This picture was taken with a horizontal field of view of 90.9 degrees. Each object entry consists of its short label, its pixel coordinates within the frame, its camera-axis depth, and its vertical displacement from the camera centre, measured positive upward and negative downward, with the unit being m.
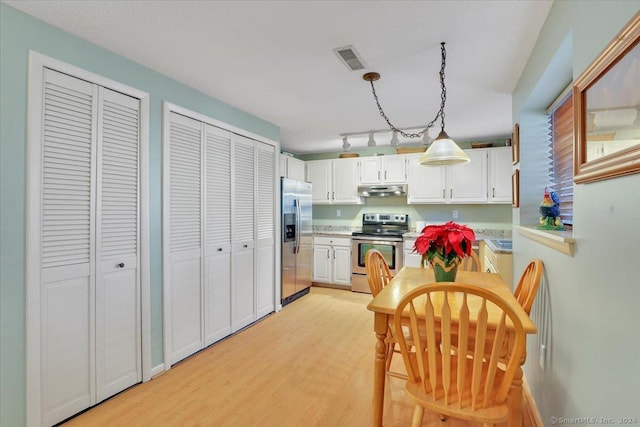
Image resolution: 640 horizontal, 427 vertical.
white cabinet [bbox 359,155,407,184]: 5.04 +0.76
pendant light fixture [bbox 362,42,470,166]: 2.17 +0.44
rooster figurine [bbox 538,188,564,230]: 2.02 +0.03
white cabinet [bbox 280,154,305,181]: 4.64 +0.75
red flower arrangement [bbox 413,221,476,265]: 1.91 -0.16
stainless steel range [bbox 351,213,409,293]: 4.76 -0.39
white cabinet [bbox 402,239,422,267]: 4.66 -0.59
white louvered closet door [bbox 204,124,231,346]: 3.02 -0.19
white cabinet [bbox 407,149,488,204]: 4.57 +0.52
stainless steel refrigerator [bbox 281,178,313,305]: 4.32 -0.34
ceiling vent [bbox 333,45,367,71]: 2.12 +1.13
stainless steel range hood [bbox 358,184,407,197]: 5.07 +0.42
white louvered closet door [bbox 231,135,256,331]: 3.36 -0.18
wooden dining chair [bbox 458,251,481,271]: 2.68 -0.45
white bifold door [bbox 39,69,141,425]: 1.87 -0.19
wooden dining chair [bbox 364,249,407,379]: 2.38 -0.46
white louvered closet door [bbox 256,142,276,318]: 3.75 -0.15
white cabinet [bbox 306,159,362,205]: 5.39 +0.62
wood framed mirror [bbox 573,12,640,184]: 0.88 +0.35
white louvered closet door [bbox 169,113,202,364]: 2.67 -0.17
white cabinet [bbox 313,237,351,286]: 5.16 -0.74
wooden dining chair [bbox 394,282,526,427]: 1.31 -0.66
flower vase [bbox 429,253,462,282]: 1.97 -0.33
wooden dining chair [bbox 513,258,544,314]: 1.71 -0.40
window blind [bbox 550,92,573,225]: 2.07 +0.44
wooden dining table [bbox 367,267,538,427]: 1.40 -0.47
